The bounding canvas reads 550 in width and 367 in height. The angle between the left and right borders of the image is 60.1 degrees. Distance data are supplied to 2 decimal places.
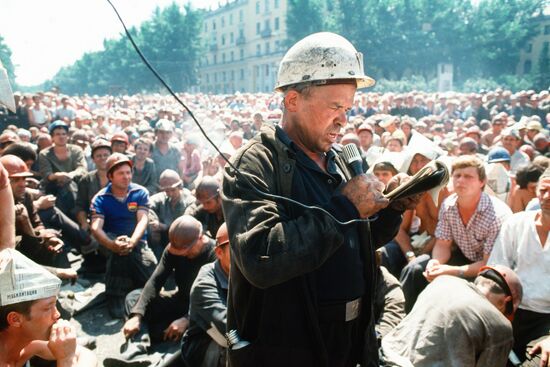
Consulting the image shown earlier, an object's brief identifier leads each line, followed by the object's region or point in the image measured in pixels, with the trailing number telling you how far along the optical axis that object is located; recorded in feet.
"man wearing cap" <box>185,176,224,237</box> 18.16
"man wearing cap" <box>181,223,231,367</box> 11.15
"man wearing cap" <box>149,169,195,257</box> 20.85
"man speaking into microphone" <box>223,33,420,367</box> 5.02
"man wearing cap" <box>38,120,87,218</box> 24.02
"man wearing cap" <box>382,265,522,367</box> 9.43
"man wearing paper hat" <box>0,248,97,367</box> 8.27
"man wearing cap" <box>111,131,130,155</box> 26.66
